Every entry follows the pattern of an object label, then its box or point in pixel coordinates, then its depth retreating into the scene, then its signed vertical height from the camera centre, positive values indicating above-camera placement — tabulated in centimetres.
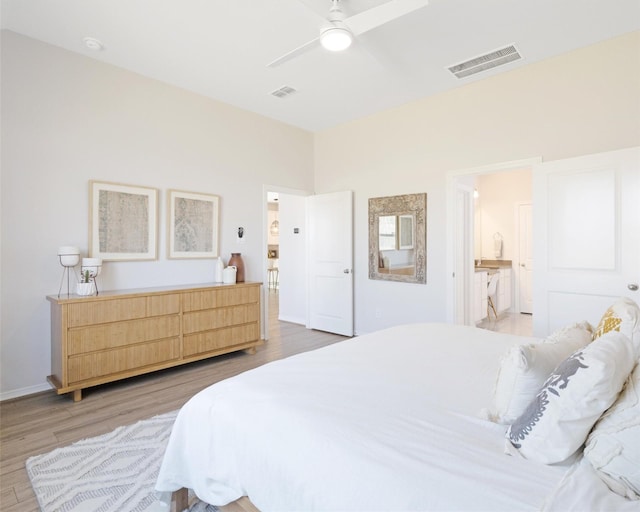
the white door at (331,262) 494 -7
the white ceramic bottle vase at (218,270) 416 -15
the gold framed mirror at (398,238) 428 +24
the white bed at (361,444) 87 -57
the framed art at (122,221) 333 +36
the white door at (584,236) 277 +18
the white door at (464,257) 412 -1
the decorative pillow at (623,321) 132 -26
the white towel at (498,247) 668 +18
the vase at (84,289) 303 -27
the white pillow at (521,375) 113 -39
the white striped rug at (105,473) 171 -119
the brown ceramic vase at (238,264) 427 -8
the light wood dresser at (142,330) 283 -68
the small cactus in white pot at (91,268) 310 -10
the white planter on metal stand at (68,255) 299 +2
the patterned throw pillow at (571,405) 96 -41
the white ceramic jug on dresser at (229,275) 412 -21
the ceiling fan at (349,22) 205 +149
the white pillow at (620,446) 86 -49
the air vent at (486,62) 320 +188
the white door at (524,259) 632 -4
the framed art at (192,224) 390 +38
